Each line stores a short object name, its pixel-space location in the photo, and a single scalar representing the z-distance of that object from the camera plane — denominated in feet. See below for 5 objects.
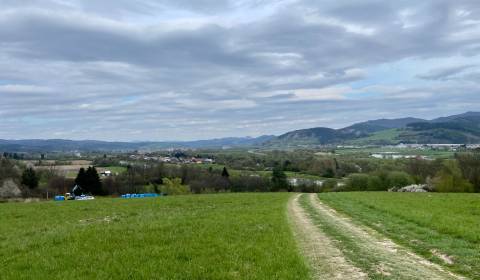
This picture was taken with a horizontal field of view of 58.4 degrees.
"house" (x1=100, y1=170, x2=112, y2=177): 432.70
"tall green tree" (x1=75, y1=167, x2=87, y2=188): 338.13
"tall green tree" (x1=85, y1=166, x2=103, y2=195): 338.75
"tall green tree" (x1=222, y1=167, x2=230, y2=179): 438.98
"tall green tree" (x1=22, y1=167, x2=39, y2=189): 366.43
